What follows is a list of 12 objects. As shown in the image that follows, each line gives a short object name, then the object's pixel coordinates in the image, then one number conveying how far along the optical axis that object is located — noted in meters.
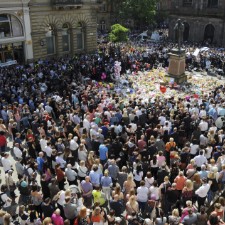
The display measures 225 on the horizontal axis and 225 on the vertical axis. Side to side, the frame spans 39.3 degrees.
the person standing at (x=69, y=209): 8.44
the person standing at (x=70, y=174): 10.25
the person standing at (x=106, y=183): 9.60
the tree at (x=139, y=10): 53.81
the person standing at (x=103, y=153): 11.42
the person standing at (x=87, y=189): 9.41
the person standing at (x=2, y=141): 13.20
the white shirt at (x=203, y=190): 9.35
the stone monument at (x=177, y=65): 23.64
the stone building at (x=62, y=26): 28.12
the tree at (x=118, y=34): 35.75
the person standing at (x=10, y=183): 9.77
